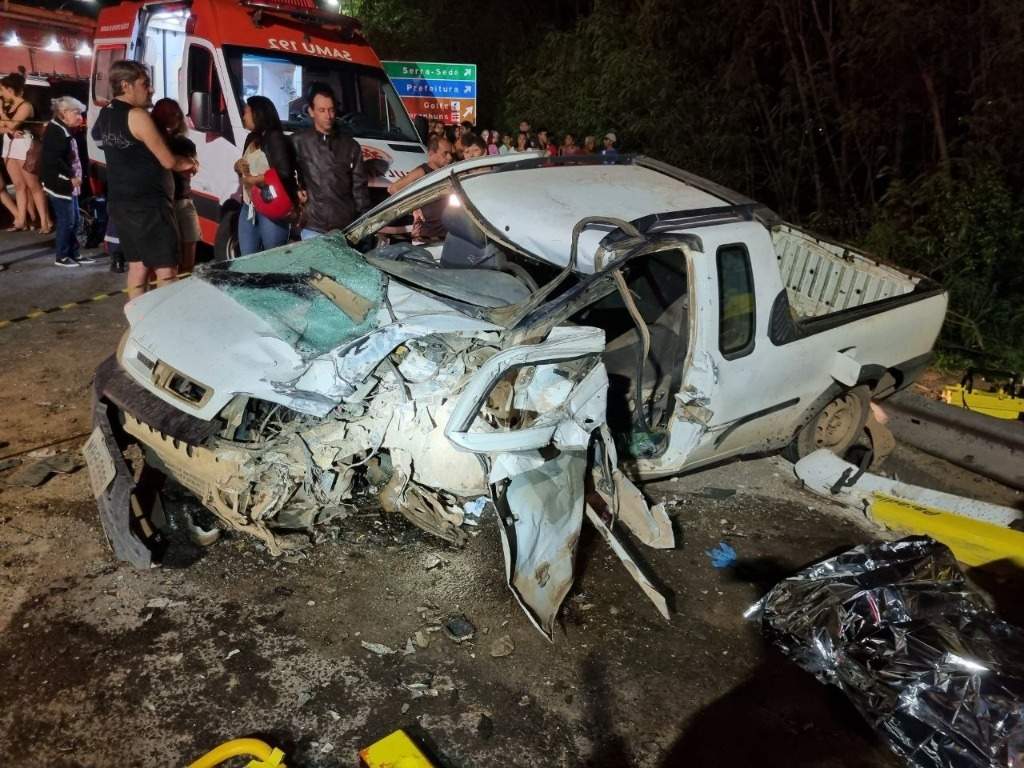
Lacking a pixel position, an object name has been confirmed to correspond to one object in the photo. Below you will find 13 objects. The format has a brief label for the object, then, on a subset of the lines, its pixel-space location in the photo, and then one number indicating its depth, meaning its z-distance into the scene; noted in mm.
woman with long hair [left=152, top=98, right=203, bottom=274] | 6320
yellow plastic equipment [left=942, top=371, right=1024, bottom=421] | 5203
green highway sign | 11617
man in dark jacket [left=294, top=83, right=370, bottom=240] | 5250
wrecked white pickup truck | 2885
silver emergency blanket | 2393
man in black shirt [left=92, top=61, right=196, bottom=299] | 4652
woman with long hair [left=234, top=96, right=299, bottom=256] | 5398
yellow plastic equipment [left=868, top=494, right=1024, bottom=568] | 3503
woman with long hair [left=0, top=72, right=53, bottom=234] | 8633
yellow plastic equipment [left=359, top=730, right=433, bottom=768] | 2229
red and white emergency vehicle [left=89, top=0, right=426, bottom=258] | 6590
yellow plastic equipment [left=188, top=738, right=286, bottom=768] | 2188
